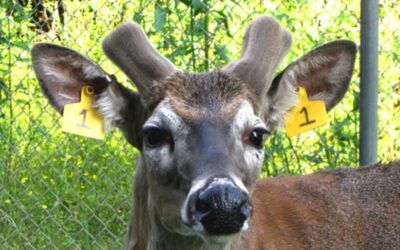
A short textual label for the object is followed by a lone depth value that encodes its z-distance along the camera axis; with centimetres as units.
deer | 537
